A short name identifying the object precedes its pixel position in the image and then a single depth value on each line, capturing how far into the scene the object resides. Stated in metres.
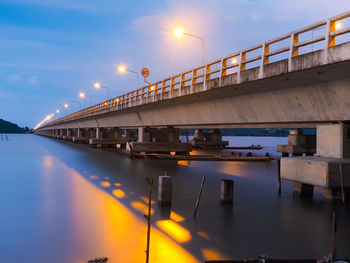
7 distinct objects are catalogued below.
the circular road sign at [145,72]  45.35
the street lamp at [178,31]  24.23
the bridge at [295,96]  13.29
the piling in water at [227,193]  16.05
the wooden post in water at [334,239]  7.19
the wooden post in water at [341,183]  14.39
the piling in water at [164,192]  14.68
